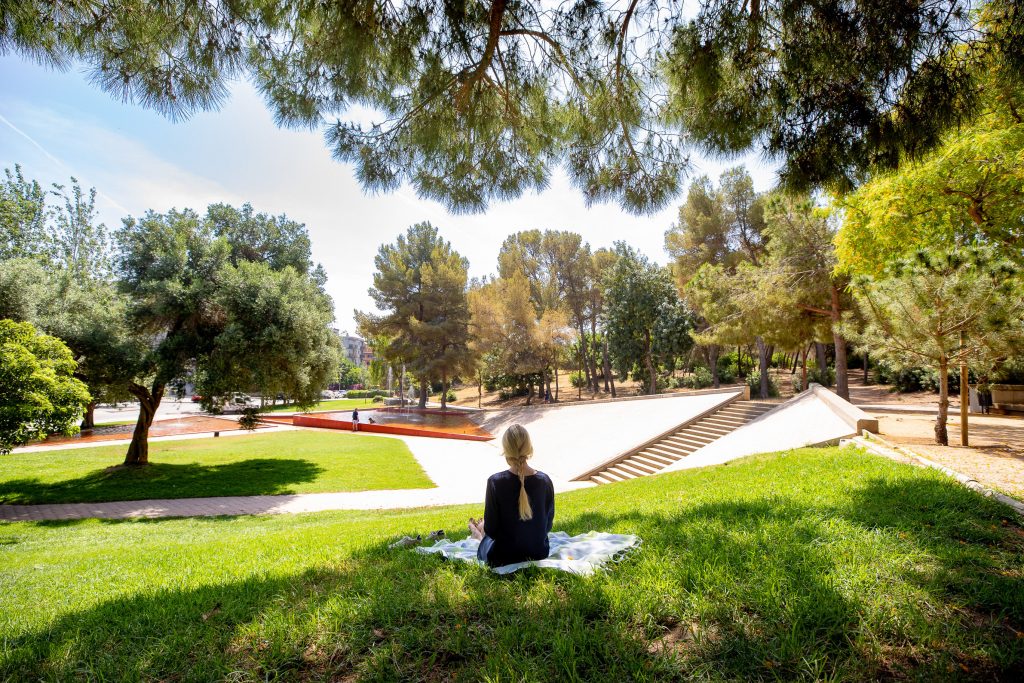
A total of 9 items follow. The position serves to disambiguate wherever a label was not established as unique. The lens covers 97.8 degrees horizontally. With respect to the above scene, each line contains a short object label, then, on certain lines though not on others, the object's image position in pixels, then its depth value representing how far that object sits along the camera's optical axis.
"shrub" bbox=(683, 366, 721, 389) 30.94
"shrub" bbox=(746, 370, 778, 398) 25.23
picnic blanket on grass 3.12
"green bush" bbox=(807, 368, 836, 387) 25.56
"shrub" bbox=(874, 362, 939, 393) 21.89
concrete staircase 12.91
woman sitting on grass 3.22
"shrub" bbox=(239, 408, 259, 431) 14.45
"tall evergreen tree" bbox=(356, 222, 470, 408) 29.67
